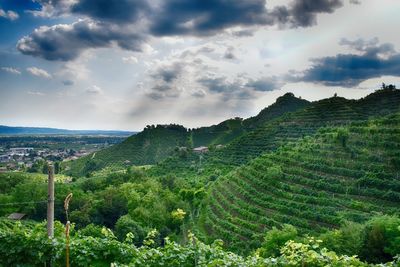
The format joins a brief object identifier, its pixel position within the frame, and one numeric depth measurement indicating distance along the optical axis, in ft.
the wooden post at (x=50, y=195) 20.76
